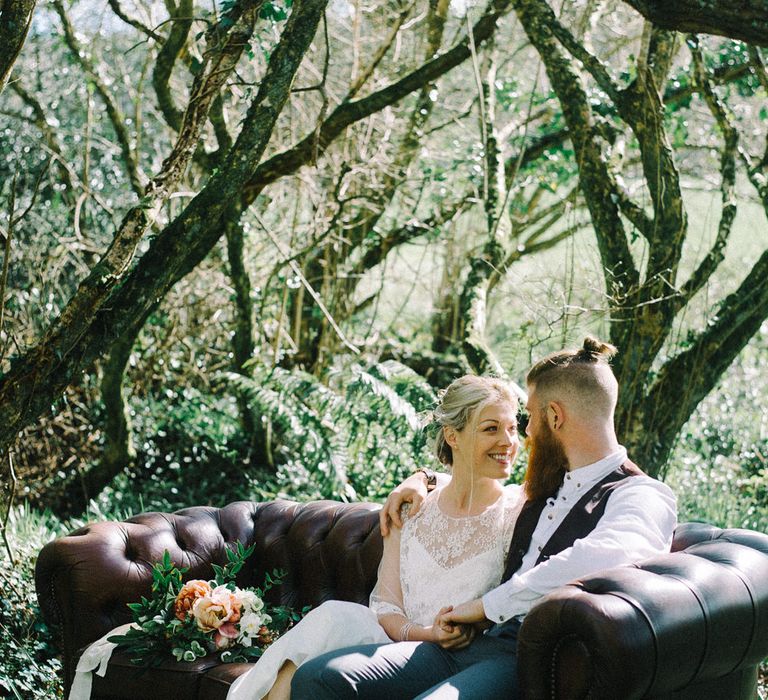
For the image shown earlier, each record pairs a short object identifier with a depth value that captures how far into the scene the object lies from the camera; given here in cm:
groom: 287
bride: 312
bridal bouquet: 349
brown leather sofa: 247
